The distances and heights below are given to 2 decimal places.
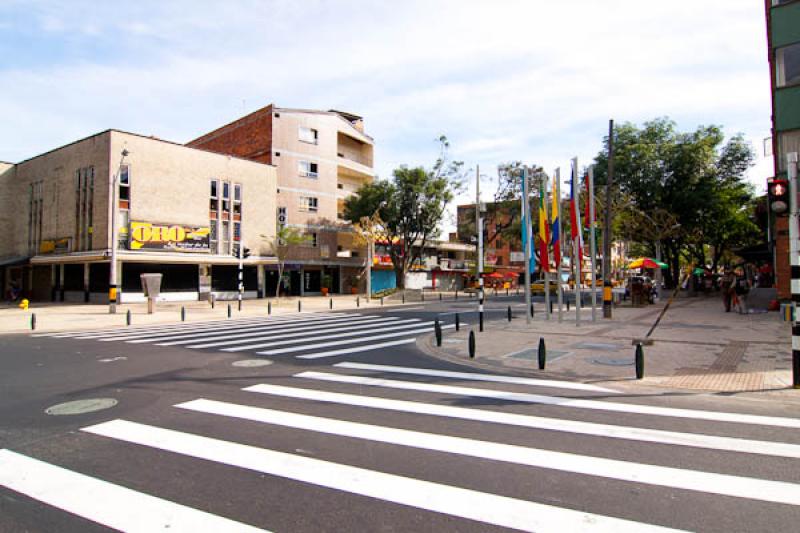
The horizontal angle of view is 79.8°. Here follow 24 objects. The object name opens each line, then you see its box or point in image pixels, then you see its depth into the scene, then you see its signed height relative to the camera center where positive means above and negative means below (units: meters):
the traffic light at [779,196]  8.16 +1.37
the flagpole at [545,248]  18.35 +1.14
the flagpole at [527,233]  17.66 +1.67
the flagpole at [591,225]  18.36 +2.03
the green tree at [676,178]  31.86 +6.90
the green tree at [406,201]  41.31 +6.83
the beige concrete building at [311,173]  42.12 +9.98
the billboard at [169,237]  30.94 +2.95
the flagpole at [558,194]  18.30 +3.21
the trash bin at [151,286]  25.36 -0.30
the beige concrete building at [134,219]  30.89 +4.47
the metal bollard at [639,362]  8.64 -1.54
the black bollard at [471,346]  10.97 -1.56
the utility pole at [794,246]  7.97 +0.51
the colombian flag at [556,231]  18.22 +1.80
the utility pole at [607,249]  19.94 +1.27
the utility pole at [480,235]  15.97 +1.49
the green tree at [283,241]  37.34 +3.10
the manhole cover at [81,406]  6.56 -1.78
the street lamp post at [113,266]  24.70 +0.80
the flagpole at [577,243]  18.08 +1.34
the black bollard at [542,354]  9.62 -1.55
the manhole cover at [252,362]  10.27 -1.79
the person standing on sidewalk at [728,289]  22.40 -0.59
